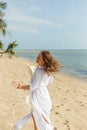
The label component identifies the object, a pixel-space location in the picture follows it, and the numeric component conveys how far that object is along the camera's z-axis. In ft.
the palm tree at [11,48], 104.43
